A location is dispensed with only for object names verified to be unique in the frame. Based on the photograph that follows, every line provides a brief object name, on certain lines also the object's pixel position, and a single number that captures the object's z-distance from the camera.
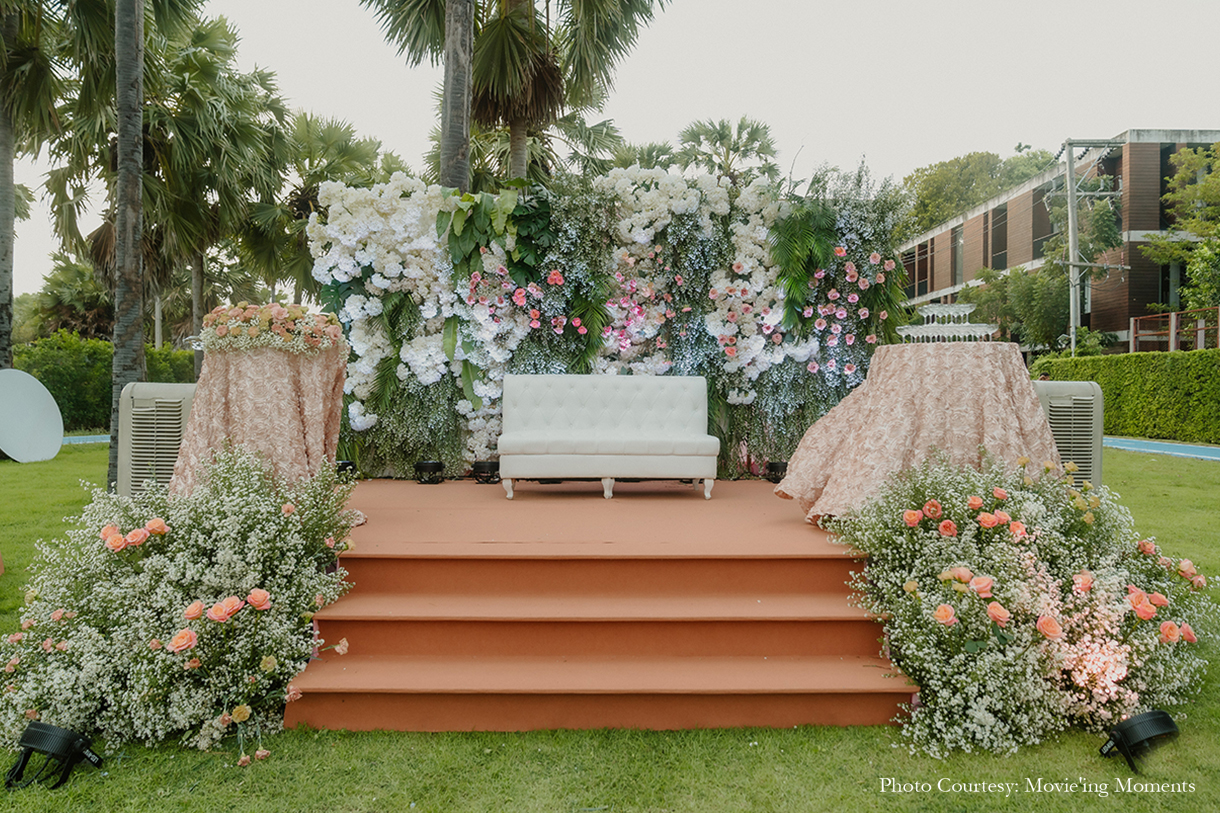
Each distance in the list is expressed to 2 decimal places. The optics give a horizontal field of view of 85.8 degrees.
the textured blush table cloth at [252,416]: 3.33
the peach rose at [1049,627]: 2.26
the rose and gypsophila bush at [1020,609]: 2.33
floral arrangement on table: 3.34
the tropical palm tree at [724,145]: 15.45
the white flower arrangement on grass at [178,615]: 2.34
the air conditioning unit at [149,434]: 3.89
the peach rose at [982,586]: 2.30
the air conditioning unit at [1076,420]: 4.13
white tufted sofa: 5.40
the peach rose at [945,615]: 2.30
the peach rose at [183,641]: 2.23
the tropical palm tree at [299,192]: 11.49
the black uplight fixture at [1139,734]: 2.16
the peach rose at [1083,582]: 2.46
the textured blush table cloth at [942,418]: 3.38
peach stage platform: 2.48
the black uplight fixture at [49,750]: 2.10
